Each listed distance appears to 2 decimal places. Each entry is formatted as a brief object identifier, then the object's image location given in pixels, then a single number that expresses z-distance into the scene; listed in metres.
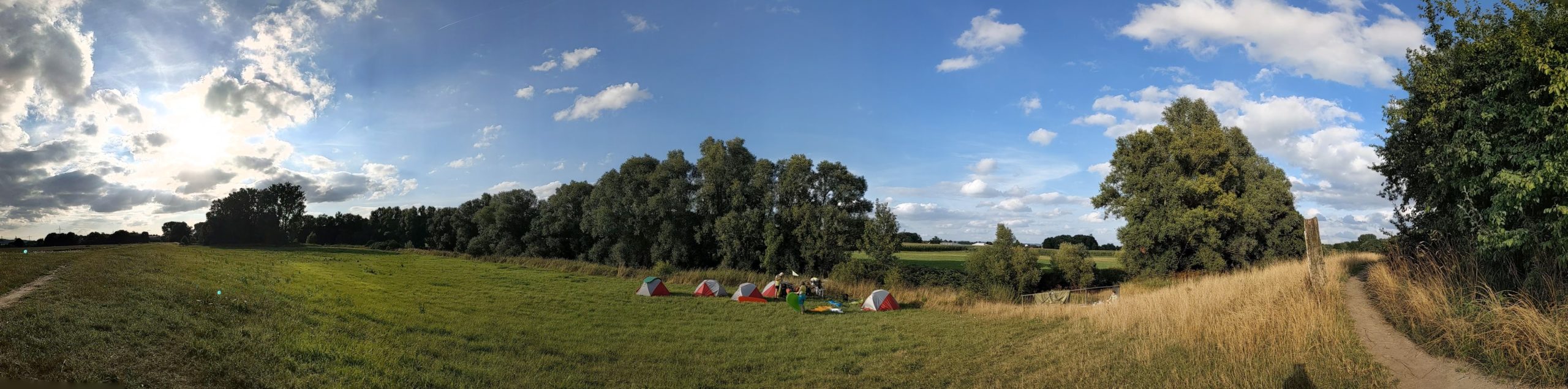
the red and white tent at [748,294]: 24.97
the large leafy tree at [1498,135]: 9.12
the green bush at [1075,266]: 38.84
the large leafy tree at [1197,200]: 32.78
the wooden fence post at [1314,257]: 12.43
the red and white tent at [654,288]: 25.39
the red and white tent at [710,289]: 26.52
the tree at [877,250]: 35.44
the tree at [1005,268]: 36.78
